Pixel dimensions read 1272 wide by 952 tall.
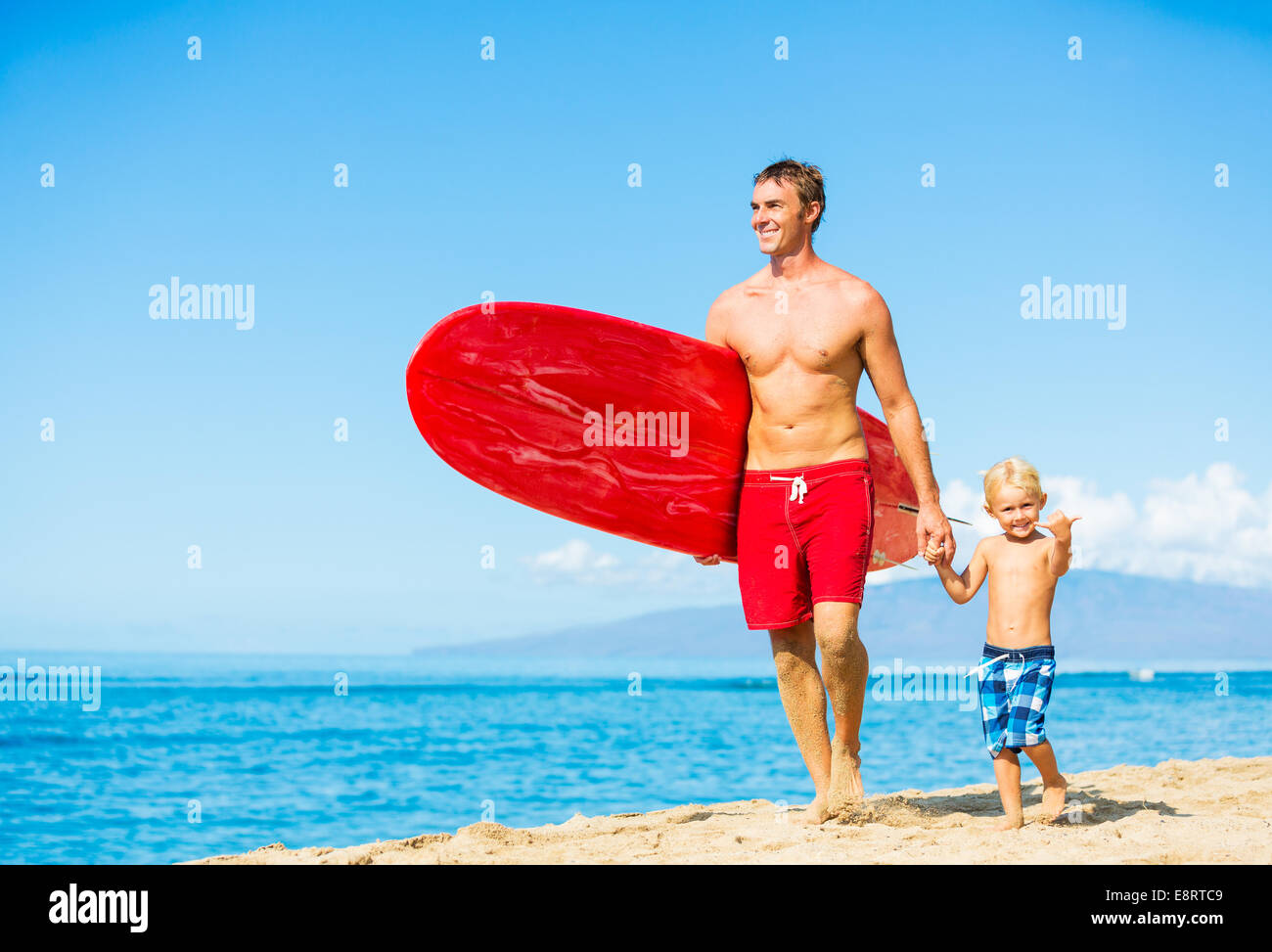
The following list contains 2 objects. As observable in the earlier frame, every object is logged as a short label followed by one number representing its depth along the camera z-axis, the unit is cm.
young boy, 364
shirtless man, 384
